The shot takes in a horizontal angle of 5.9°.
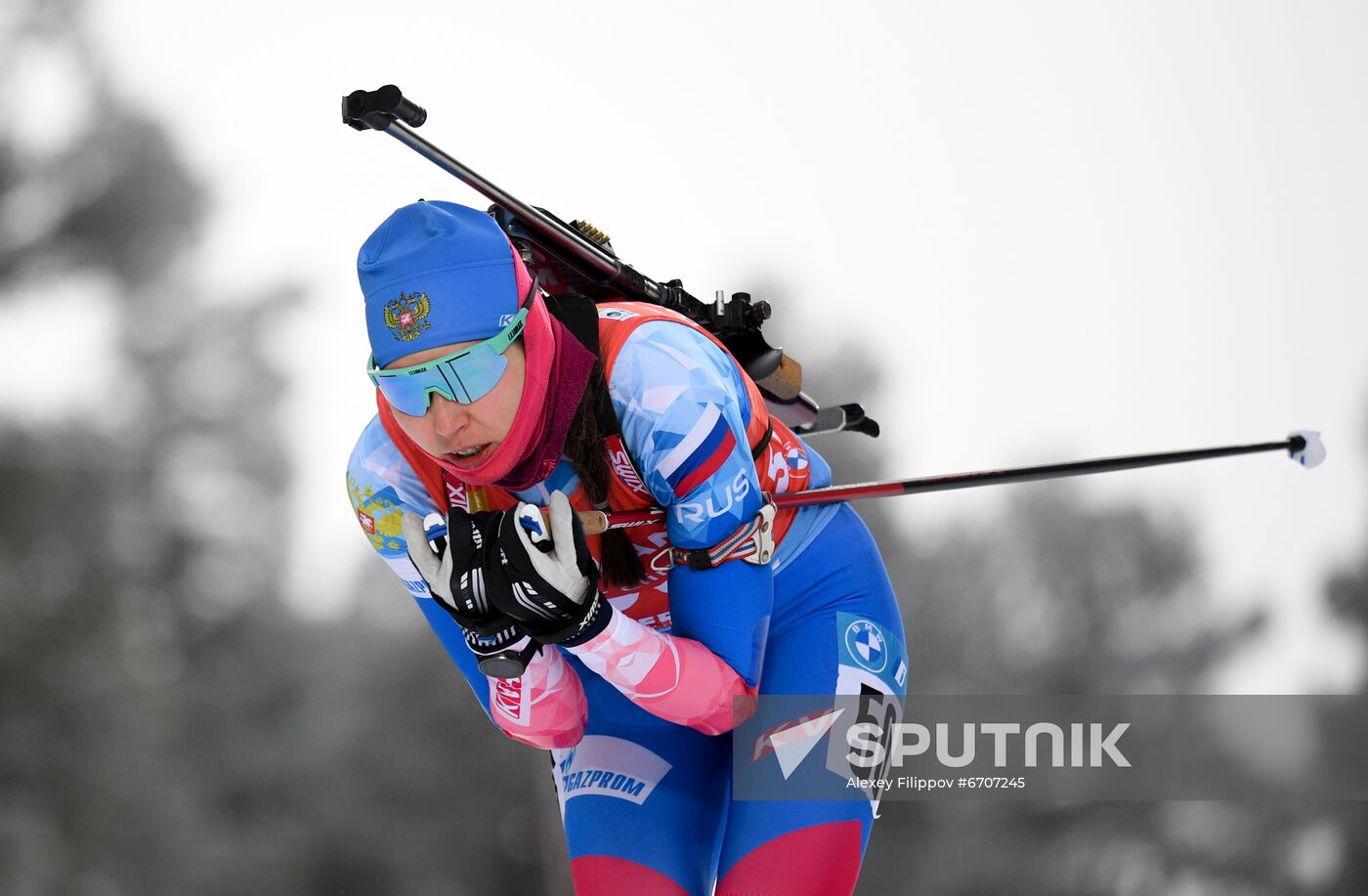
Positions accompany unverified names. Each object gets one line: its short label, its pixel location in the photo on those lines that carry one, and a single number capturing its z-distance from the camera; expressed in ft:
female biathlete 35.89
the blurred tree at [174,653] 100.52
